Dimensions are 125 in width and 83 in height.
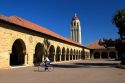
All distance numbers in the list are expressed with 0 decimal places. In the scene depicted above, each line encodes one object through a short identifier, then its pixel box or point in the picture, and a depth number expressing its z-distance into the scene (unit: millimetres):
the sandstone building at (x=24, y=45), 9501
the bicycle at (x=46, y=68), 8878
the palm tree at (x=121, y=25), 13029
